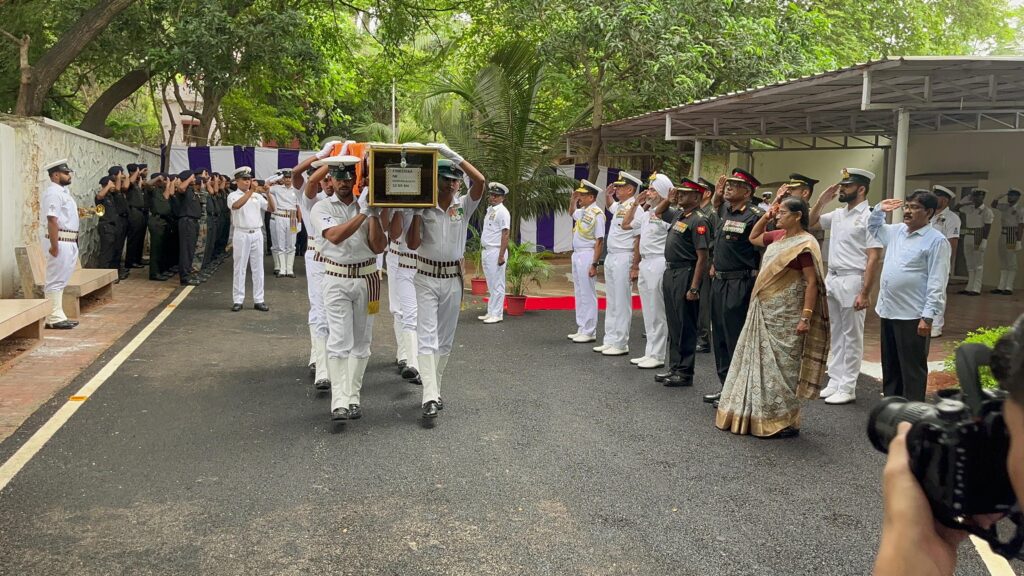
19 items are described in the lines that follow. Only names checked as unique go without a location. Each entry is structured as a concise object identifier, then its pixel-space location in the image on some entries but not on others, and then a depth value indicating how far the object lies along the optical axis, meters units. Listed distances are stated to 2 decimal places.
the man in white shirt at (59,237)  10.08
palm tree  15.95
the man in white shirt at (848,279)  7.52
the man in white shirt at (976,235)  16.06
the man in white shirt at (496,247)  11.75
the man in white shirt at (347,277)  6.27
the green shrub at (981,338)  7.85
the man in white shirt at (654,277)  8.78
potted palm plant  12.55
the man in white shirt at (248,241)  12.32
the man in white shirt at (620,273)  9.66
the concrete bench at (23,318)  8.11
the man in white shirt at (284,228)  16.56
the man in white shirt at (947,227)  11.18
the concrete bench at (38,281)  10.77
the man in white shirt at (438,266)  6.45
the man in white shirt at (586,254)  10.57
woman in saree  6.27
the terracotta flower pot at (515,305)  12.52
